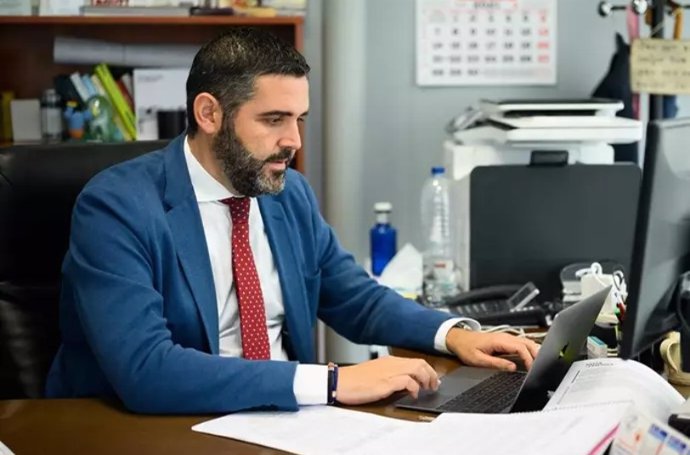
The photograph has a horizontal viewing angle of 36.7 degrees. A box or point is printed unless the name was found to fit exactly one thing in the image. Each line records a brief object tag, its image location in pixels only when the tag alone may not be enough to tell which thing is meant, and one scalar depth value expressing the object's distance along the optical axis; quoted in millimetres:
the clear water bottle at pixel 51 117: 3225
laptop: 1538
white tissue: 2616
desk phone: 2188
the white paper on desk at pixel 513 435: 1302
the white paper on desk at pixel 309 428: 1398
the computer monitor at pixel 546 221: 2451
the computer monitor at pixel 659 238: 1311
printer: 2537
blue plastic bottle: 3074
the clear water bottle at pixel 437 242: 2539
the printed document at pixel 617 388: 1445
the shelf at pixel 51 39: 3305
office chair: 1940
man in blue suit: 1570
